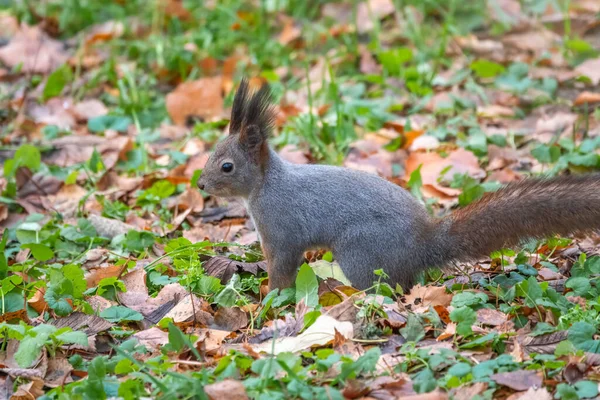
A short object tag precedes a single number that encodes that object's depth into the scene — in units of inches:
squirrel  264.7
